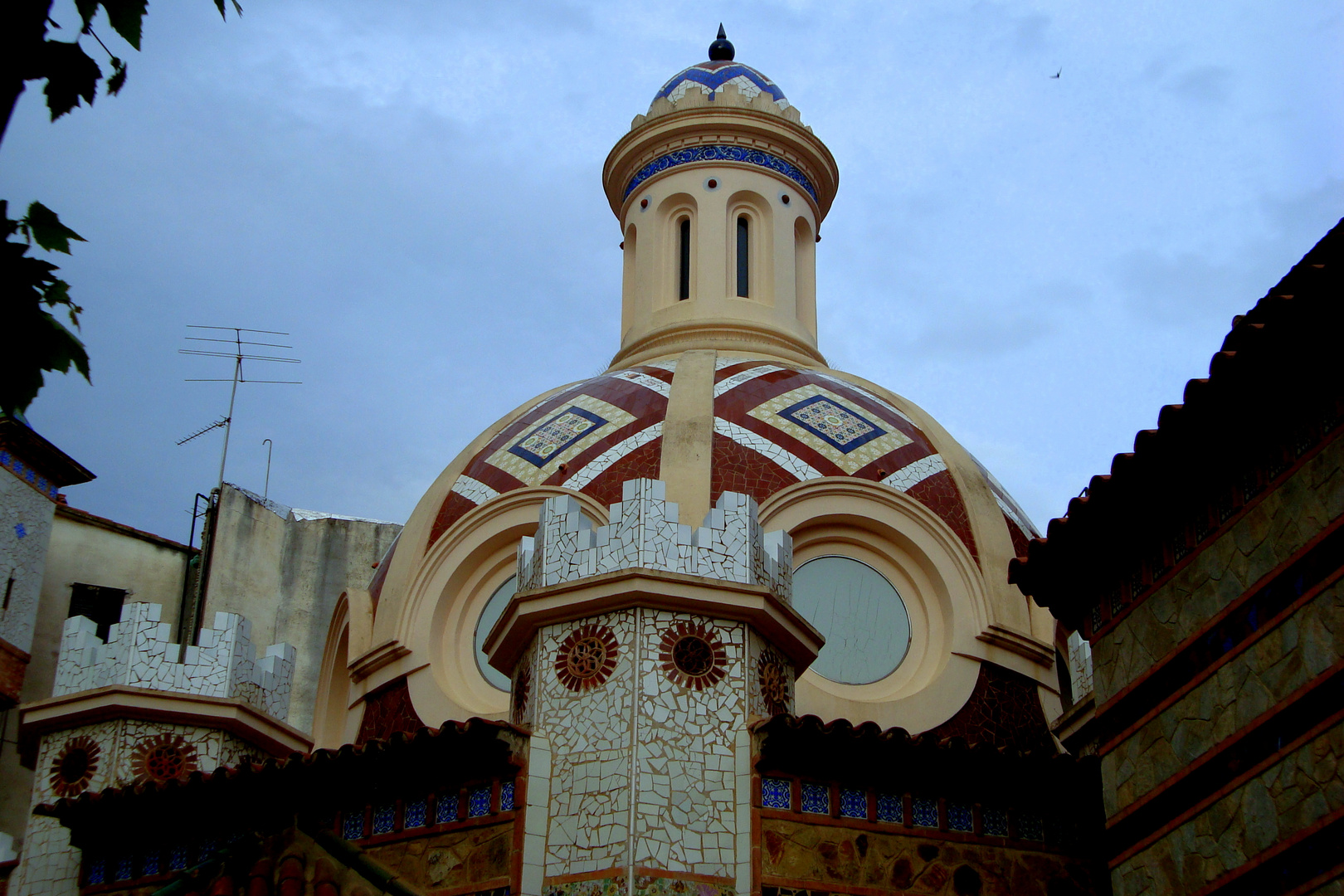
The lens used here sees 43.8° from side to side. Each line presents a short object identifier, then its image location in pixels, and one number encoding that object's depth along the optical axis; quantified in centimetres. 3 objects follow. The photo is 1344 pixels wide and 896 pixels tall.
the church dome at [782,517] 1441
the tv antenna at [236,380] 2411
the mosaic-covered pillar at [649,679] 1016
